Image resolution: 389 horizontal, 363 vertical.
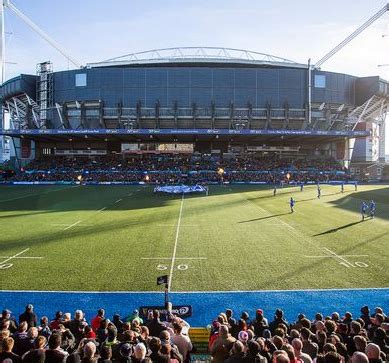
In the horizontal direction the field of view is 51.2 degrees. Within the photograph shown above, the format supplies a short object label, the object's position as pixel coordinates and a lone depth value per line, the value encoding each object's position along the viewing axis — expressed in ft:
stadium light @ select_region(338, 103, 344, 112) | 292.40
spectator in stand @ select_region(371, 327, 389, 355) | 25.03
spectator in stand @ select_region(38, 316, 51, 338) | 28.83
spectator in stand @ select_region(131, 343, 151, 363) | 20.57
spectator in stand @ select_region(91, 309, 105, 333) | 33.74
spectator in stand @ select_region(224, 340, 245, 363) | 20.79
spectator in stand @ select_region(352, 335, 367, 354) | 22.33
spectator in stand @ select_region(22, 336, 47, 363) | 20.47
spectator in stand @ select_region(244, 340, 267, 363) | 20.62
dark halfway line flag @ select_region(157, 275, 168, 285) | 38.14
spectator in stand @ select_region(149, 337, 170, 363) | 20.54
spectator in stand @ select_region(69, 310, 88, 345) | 30.22
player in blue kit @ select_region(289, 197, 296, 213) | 114.40
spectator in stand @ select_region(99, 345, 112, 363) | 21.45
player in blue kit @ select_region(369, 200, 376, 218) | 104.58
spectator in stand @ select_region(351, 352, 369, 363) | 18.46
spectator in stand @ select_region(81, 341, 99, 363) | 20.12
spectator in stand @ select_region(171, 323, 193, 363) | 26.25
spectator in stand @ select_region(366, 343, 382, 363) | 20.39
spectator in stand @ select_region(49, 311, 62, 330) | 31.56
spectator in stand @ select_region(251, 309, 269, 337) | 31.09
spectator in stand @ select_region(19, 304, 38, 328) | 32.98
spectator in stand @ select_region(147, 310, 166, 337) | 29.63
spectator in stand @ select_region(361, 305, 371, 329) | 33.25
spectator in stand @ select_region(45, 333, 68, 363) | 21.27
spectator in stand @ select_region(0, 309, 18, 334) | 30.24
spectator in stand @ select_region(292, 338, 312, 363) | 21.86
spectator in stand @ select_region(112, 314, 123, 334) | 31.95
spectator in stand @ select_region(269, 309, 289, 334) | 32.11
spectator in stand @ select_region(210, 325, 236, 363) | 23.41
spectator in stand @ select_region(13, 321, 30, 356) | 25.16
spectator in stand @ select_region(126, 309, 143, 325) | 32.71
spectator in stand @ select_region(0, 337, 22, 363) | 21.30
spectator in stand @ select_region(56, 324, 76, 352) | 26.04
